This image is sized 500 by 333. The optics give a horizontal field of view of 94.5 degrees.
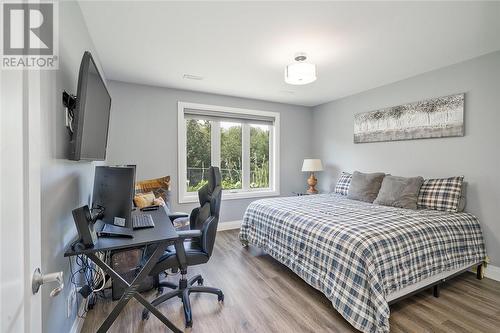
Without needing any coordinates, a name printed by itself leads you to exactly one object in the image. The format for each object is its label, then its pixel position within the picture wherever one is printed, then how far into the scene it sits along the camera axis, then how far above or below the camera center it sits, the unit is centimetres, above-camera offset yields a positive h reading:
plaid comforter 164 -72
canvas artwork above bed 281 +61
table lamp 432 -7
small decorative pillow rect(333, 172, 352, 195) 380 -32
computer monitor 142 -19
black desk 131 -48
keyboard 170 -45
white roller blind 388 +85
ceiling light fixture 228 +92
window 389 +28
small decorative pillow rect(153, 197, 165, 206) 276 -46
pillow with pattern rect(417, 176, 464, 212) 256 -34
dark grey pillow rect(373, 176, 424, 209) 278 -35
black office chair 172 -68
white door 50 -9
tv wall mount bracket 145 +37
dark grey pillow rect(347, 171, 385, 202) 324 -32
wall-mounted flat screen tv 132 +32
